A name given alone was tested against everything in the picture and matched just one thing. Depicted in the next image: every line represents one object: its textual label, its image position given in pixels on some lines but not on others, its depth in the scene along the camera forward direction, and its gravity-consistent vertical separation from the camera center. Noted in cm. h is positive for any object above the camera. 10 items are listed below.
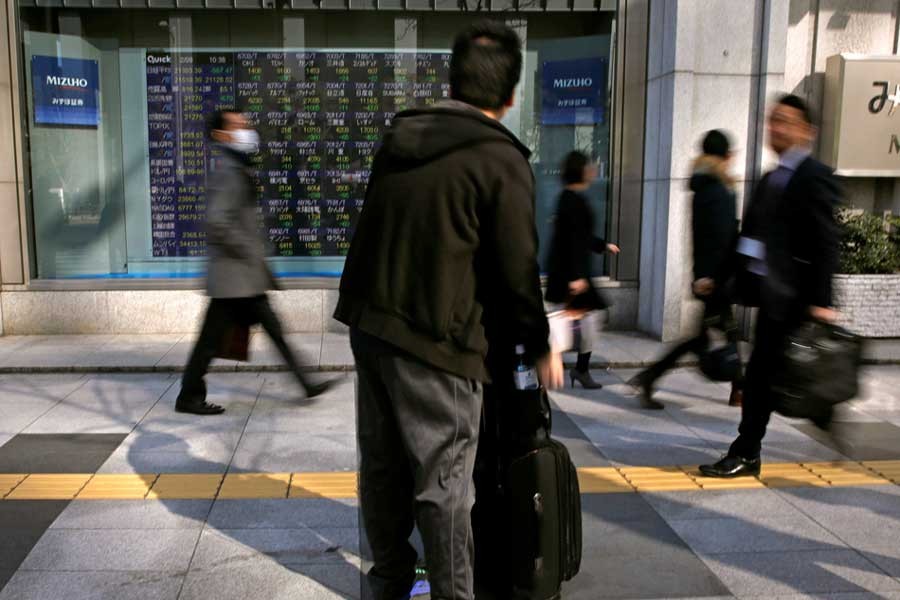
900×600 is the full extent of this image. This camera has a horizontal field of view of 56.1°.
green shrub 851 -64
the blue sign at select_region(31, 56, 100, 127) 860 +86
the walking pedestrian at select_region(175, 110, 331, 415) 548 -45
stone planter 849 -119
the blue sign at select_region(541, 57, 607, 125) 906 +96
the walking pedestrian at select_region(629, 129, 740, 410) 534 -25
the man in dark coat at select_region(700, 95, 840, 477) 402 -30
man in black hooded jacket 254 -30
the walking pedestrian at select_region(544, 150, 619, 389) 589 -47
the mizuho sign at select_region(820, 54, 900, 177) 862 +70
